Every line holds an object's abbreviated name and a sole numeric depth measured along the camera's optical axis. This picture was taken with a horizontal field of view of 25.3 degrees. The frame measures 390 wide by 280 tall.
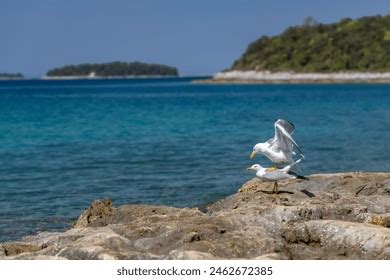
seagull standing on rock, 13.89
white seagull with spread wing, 14.36
